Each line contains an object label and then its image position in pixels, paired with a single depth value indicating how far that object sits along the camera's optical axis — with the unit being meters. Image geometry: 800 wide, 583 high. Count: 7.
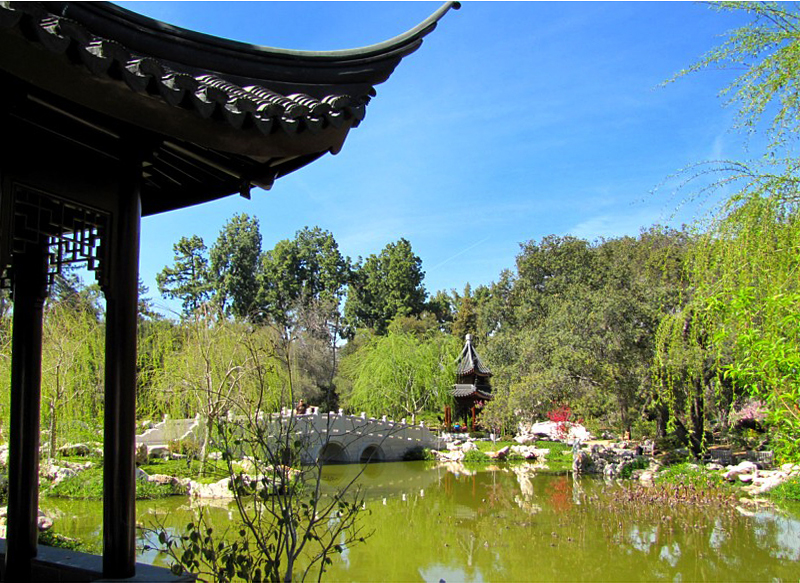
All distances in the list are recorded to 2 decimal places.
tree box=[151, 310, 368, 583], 1.85
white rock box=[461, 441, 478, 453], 16.06
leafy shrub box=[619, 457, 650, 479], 11.79
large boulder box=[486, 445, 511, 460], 15.76
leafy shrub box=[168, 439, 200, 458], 11.19
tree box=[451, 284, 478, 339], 29.20
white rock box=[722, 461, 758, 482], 10.19
